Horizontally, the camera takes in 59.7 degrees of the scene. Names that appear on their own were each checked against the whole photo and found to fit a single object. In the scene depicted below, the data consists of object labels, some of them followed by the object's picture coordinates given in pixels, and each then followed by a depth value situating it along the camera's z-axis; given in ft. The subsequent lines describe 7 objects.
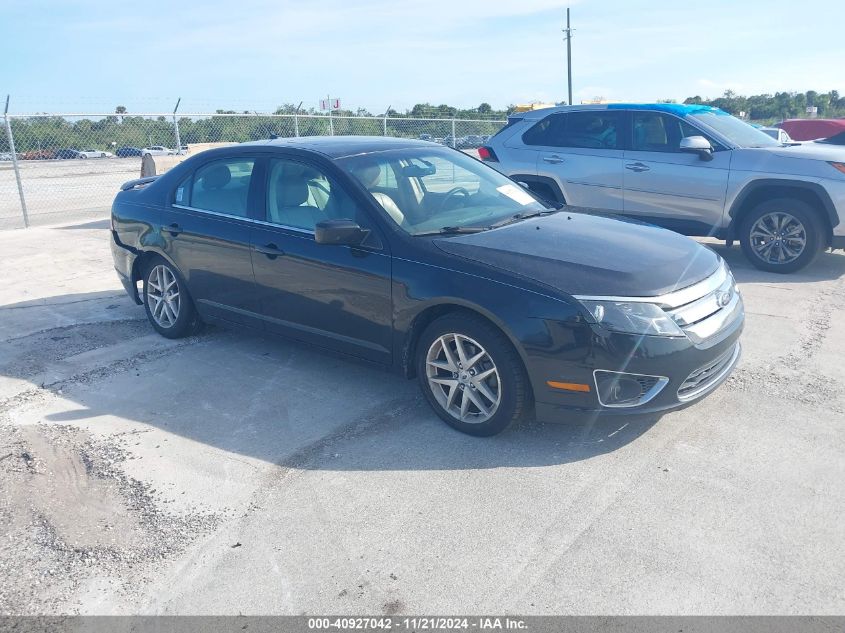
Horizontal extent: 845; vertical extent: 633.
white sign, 82.16
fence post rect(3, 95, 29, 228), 39.96
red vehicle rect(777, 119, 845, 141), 57.06
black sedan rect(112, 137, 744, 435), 12.42
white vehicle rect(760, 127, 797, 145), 42.88
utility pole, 123.03
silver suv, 24.99
